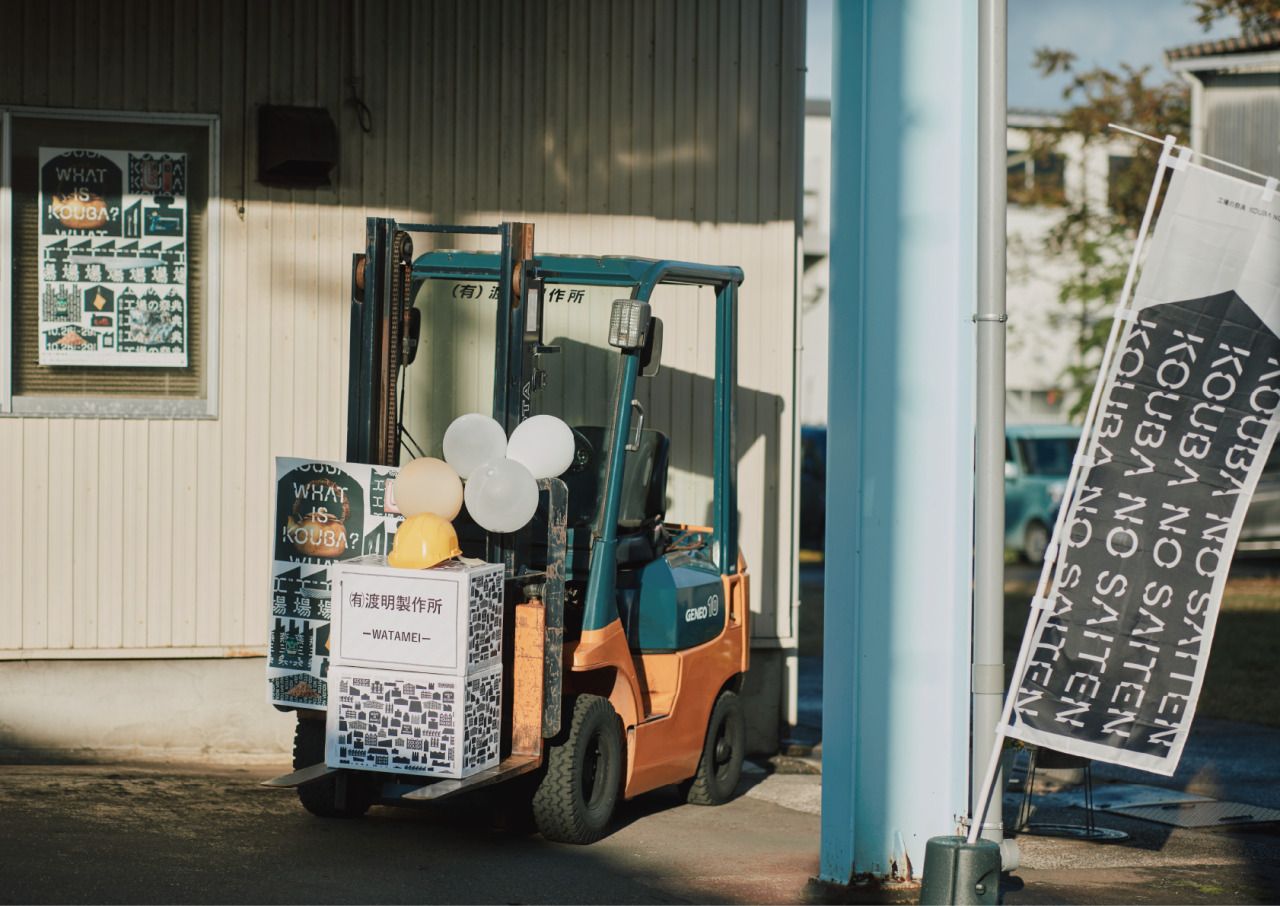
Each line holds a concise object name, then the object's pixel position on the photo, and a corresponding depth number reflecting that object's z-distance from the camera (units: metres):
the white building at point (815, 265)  38.97
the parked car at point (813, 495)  26.23
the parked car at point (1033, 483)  25.25
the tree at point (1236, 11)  23.58
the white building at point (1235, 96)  27.56
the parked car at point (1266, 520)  25.52
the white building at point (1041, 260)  30.23
